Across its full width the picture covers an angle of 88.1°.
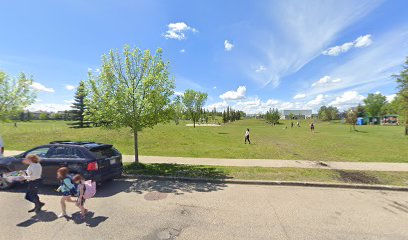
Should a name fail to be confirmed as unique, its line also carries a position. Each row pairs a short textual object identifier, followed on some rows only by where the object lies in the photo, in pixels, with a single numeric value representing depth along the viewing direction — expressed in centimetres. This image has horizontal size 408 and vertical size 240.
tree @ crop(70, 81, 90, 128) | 4471
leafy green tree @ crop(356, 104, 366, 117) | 9902
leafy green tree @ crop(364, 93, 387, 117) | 9083
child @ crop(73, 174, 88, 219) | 481
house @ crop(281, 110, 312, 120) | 16534
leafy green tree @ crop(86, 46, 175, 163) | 884
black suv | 642
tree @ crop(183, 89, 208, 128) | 5278
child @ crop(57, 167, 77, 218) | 490
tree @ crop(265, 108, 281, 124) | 7307
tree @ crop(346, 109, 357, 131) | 4162
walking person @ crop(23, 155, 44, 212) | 513
